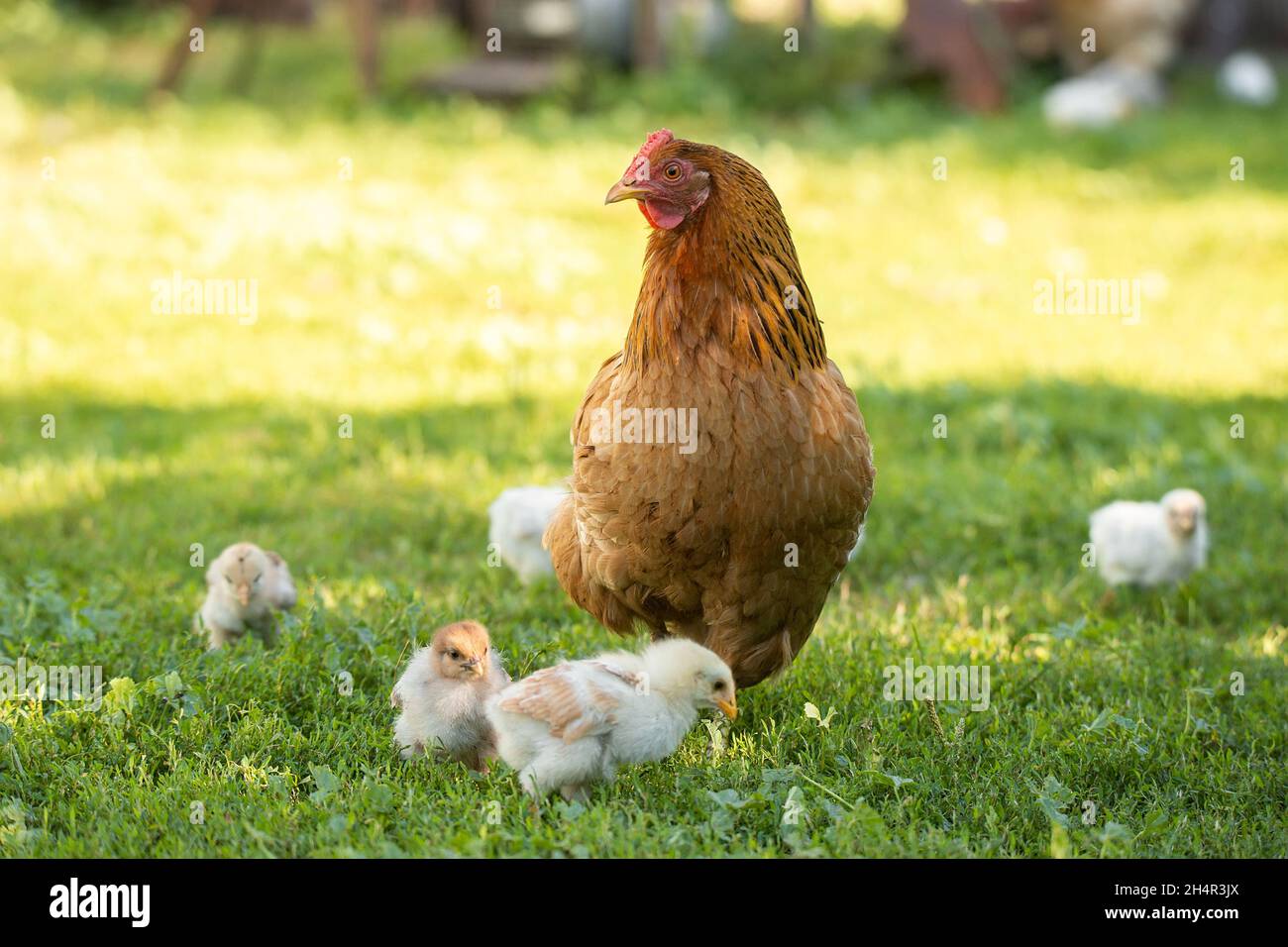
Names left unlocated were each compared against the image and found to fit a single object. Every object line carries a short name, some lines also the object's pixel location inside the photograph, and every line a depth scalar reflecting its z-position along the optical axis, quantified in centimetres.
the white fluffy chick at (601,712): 414
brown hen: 433
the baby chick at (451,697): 441
